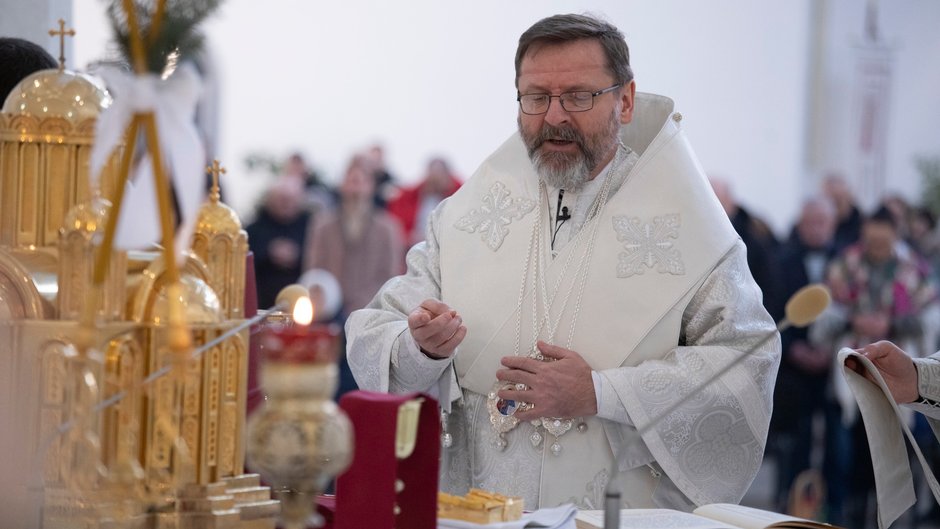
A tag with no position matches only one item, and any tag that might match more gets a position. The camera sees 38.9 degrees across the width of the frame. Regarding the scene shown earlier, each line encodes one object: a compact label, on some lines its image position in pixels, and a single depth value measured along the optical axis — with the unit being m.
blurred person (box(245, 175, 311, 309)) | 7.76
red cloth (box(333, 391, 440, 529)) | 2.17
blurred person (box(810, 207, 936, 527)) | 7.73
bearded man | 3.39
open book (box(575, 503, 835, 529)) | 2.46
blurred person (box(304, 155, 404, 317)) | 7.89
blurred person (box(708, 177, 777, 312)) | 7.52
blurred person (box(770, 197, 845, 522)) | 7.89
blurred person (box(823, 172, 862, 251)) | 8.59
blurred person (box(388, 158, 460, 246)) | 8.53
